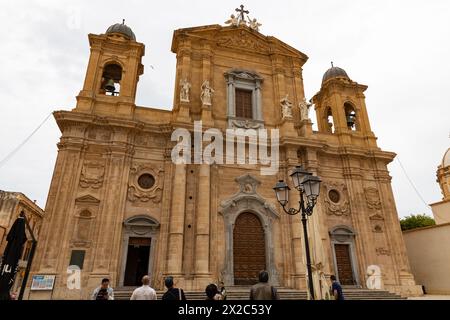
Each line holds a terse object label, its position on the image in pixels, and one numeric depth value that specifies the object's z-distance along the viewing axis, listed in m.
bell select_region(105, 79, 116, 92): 17.16
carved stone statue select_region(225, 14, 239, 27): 20.31
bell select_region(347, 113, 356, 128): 20.73
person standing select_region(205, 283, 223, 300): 5.00
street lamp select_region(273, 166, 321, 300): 7.88
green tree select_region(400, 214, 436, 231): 33.97
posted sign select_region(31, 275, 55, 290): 11.79
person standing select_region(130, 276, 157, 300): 6.01
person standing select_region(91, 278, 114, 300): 6.48
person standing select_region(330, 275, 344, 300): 7.61
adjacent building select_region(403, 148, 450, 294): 17.55
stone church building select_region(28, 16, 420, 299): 13.23
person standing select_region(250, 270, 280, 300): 4.93
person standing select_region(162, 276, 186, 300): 5.61
